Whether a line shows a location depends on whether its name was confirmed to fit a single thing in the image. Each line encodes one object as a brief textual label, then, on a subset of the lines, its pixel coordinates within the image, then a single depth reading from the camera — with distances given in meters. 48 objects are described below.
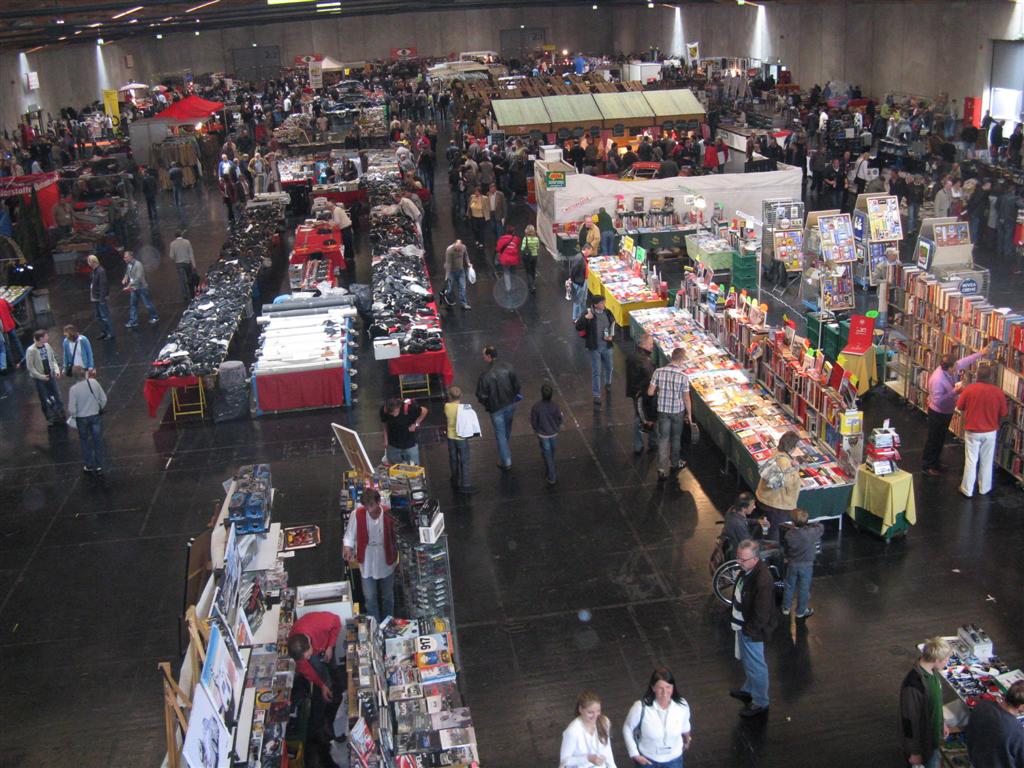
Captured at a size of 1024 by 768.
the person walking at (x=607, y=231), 18.70
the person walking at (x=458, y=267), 16.88
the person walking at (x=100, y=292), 16.31
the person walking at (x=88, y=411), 11.56
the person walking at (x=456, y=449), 10.60
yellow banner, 43.91
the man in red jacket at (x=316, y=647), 6.75
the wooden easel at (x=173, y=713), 5.17
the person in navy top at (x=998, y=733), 5.76
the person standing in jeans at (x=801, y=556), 8.12
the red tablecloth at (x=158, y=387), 13.11
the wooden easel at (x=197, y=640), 5.70
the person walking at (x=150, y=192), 25.06
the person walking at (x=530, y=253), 17.66
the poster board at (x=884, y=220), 14.95
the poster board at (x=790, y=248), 16.22
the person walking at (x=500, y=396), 11.12
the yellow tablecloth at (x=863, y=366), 12.65
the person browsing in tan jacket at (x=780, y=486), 8.92
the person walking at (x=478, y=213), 20.89
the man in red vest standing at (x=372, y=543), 8.14
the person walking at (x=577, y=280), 16.03
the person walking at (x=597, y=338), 12.54
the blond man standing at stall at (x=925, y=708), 6.34
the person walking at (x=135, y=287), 17.16
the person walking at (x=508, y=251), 17.89
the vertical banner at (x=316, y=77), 45.19
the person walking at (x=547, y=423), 10.89
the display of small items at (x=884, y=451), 9.45
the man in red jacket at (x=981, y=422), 9.89
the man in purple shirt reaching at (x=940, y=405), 10.44
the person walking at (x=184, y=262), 18.49
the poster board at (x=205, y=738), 5.09
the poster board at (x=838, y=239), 14.53
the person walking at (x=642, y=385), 11.27
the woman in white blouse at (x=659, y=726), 5.98
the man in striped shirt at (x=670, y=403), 10.64
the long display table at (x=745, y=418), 9.62
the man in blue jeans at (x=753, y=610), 6.99
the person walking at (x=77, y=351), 13.04
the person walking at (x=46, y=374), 13.06
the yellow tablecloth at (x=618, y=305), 15.09
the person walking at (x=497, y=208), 20.45
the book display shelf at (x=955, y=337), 10.45
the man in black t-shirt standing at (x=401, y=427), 10.16
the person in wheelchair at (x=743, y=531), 8.43
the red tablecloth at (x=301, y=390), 13.29
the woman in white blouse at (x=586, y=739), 5.76
